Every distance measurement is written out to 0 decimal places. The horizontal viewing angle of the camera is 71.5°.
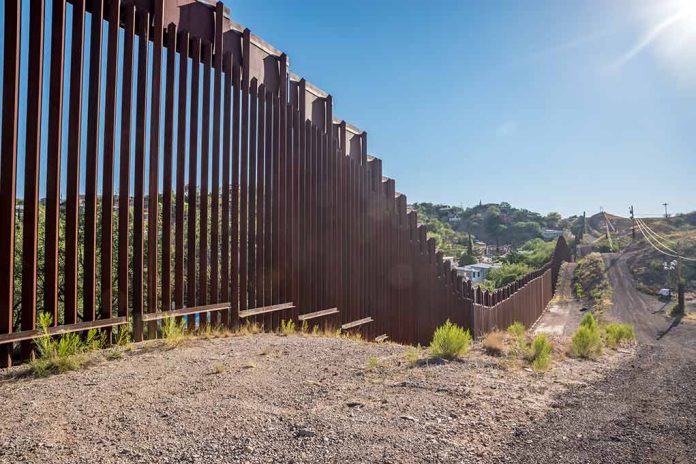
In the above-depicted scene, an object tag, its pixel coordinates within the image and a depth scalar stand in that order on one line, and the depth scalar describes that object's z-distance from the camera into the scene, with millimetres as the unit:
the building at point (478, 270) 71500
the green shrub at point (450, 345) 7551
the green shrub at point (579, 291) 45344
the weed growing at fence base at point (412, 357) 6790
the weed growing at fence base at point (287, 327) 8689
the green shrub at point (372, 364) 6163
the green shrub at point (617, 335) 13758
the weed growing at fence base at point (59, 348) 4719
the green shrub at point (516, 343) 8789
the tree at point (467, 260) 87250
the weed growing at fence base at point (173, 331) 6150
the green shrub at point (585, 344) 9875
